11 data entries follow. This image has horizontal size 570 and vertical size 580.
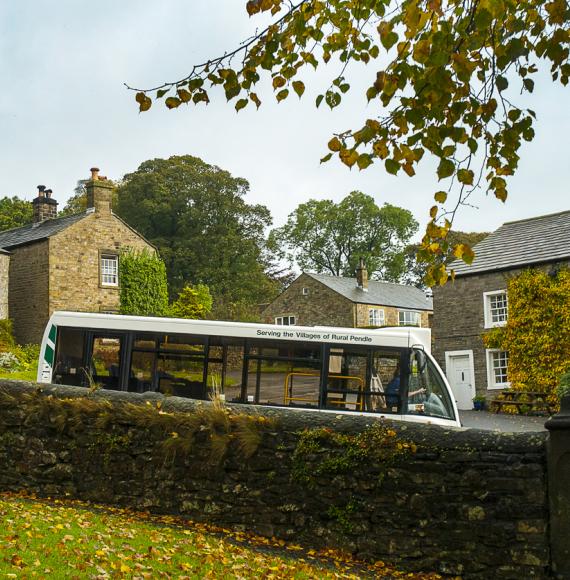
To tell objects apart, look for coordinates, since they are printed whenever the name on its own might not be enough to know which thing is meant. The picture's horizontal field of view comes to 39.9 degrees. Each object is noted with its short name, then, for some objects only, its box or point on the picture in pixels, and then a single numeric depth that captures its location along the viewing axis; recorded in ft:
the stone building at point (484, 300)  100.37
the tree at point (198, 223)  193.36
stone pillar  24.85
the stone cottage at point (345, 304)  157.89
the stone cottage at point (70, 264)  117.70
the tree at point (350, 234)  246.06
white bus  50.52
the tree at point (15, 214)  200.85
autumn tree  20.07
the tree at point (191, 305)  132.26
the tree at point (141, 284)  124.98
